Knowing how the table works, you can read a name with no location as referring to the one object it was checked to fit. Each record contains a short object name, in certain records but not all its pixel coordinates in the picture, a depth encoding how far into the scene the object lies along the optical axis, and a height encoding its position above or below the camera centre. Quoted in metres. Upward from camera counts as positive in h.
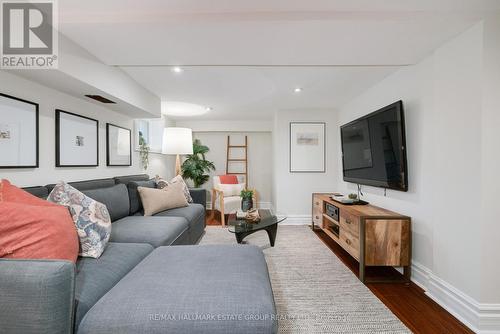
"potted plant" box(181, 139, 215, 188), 4.80 +0.00
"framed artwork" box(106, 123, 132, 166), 2.81 +0.26
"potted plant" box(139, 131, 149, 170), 3.59 +0.24
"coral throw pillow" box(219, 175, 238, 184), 4.65 -0.26
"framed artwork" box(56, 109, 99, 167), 2.08 +0.25
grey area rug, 1.53 -1.05
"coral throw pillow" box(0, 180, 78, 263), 1.07 -0.33
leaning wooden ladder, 5.28 +0.17
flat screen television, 2.15 +0.20
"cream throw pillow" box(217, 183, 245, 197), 4.51 -0.45
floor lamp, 3.79 +0.42
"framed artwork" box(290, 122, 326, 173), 4.05 +0.38
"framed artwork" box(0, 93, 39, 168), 1.60 +0.24
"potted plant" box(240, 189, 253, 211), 3.03 -0.46
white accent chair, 3.99 -0.59
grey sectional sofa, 0.89 -0.59
